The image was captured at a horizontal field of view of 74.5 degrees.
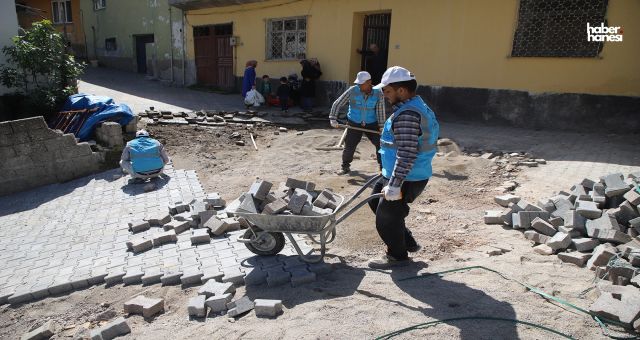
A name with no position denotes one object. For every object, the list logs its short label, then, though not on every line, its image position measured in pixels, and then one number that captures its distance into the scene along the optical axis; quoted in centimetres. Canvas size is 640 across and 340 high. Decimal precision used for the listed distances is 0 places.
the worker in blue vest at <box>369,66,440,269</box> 335
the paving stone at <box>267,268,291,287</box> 371
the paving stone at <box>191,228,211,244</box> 468
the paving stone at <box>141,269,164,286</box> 404
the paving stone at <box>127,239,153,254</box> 463
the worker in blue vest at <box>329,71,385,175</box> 651
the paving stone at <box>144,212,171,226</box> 525
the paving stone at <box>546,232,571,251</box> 404
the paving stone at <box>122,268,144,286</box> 411
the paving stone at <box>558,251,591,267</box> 377
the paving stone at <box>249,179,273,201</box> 392
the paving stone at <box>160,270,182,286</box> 396
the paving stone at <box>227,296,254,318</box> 333
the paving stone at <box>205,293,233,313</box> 343
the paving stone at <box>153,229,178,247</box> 473
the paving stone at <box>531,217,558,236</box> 436
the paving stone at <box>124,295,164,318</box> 349
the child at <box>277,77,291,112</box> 1277
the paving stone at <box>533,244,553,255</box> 405
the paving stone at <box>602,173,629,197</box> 449
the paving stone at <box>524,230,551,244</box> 430
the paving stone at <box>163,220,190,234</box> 497
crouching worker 698
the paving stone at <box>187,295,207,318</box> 338
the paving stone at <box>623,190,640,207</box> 419
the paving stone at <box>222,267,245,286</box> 384
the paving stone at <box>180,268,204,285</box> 391
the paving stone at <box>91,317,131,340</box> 321
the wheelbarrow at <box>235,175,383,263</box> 370
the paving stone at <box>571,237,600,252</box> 398
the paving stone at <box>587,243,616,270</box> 361
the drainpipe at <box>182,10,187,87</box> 1817
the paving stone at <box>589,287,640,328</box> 279
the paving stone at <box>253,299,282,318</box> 325
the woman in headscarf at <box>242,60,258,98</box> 1375
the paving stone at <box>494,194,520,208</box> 546
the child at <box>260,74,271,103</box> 1402
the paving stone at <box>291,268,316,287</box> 369
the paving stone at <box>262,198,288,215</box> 377
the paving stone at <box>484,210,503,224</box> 496
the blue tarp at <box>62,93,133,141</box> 846
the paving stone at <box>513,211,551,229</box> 462
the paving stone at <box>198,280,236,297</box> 356
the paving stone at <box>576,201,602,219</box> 429
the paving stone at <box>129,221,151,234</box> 519
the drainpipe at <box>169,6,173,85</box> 1873
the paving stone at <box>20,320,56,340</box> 340
